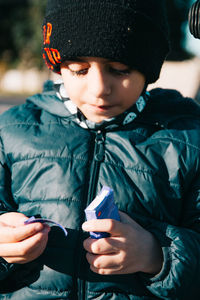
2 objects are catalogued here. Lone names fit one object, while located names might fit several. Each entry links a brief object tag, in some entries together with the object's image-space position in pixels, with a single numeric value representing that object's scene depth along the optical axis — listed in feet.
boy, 2.16
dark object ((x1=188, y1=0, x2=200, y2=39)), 2.09
